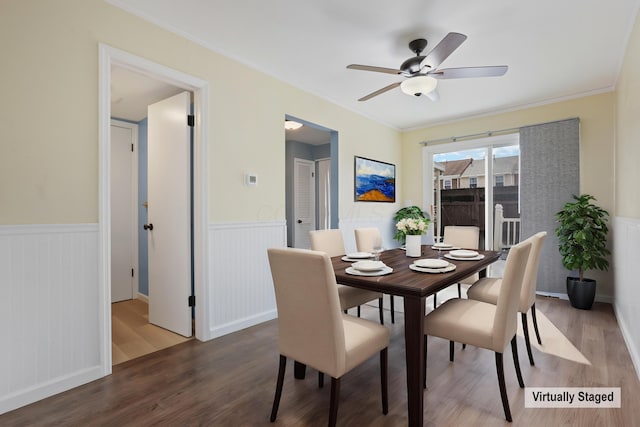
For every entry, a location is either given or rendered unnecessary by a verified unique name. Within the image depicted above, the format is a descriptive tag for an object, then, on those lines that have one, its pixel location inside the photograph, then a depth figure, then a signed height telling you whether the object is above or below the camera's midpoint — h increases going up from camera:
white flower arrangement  2.38 -0.11
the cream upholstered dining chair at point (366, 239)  3.02 -0.27
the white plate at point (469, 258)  2.21 -0.33
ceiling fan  2.21 +1.10
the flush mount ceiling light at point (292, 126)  4.39 +1.30
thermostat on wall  2.87 +0.33
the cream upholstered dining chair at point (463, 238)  3.06 -0.26
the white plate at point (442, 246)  2.79 -0.31
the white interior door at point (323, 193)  6.23 +0.42
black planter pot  3.25 -0.88
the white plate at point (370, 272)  1.75 -0.35
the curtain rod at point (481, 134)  4.13 +1.15
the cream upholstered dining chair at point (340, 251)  2.31 -0.35
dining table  1.43 -0.39
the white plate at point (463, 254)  2.27 -0.31
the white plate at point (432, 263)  1.87 -0.32
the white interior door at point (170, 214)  2.64 +0.00
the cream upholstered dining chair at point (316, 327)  1.34 -0.54
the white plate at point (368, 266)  1.78 -0.32
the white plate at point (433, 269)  1.80 -0.34
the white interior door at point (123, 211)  3.70 +0.04
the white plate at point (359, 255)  2.30 -0.33
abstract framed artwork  4.39 +0.50
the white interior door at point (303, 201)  5.88 +0.25
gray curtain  3.69 +0.40
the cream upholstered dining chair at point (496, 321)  1.54 -0.61
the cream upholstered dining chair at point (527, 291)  2.04 -0.58
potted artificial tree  3.25 -0.35
